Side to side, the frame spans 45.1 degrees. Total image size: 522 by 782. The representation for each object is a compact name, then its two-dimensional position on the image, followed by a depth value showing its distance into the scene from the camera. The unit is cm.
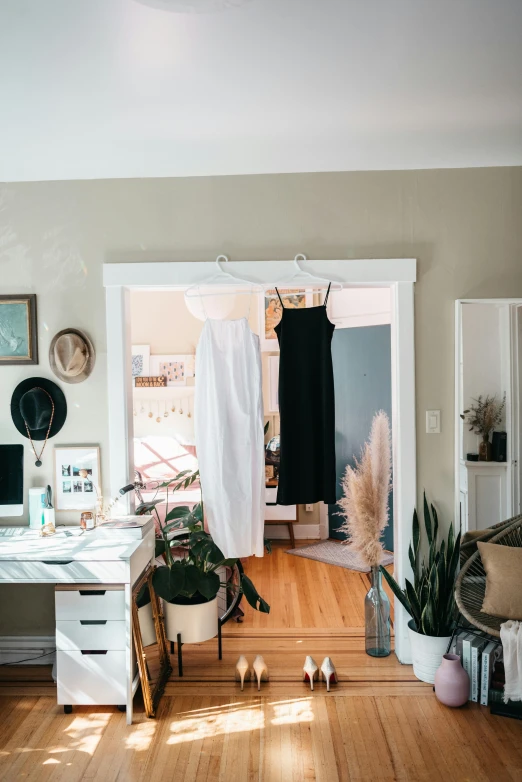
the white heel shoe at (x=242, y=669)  304
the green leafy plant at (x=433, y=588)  304
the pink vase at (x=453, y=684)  281
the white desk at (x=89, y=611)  277
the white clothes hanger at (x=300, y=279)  323
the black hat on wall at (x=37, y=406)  328
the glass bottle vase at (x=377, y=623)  334
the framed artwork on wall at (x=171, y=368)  625
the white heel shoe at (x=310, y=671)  304
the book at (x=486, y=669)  282
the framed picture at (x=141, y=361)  623
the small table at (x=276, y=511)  552
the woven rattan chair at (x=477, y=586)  273
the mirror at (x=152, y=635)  299
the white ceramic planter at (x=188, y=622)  320
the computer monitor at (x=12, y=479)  331
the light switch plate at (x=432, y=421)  325
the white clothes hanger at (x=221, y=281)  325
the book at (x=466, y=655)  288
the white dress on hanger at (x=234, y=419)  322
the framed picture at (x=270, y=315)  586
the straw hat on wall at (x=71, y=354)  324
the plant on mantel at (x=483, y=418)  323
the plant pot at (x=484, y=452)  323
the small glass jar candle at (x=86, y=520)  315
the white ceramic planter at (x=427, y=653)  302
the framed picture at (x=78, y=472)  330
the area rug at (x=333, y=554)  498
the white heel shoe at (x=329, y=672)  302
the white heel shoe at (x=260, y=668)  304
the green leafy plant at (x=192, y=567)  311
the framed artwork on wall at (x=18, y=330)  329
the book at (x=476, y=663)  285
